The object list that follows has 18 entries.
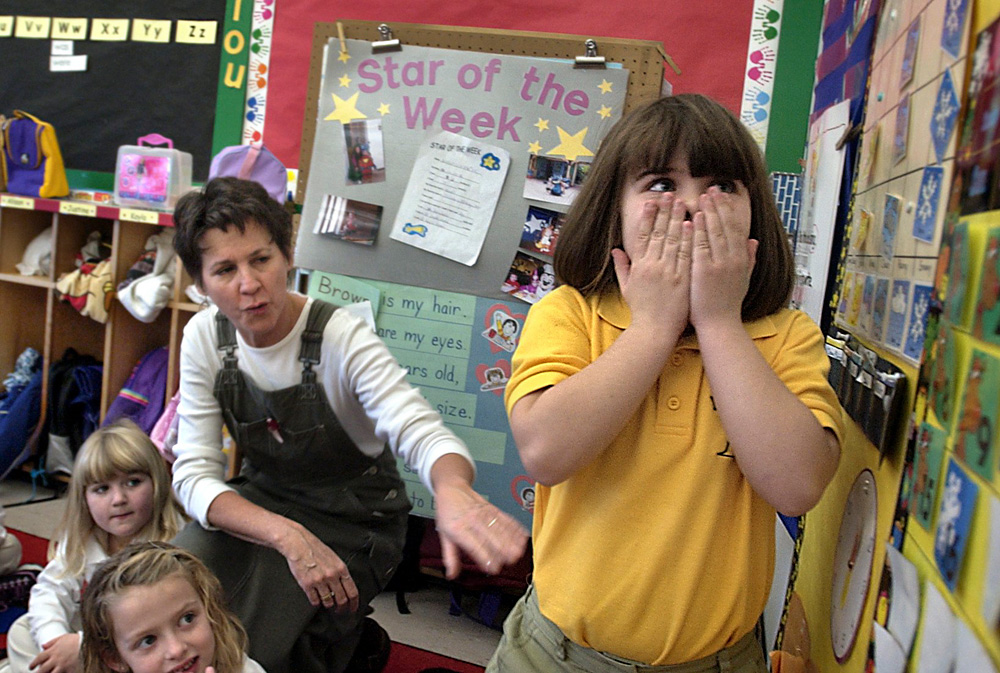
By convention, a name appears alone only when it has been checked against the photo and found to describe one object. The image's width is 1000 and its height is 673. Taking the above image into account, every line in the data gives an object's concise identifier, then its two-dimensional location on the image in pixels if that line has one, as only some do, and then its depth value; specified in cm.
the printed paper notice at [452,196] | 251
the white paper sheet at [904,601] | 88
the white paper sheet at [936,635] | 77
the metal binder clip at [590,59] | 240
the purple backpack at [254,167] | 288
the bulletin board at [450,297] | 251
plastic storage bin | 333
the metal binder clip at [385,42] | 256
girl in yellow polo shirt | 91
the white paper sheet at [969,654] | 67
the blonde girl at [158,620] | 145
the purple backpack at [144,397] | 327
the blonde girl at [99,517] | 189
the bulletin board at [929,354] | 73
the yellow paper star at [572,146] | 244
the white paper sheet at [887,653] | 90
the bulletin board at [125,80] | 355
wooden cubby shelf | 325
